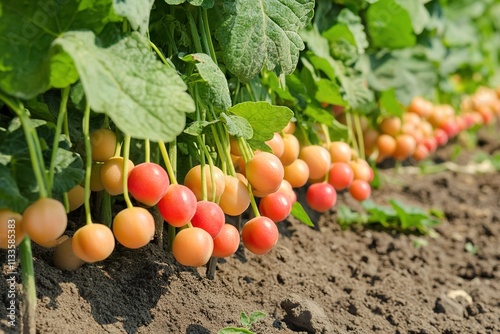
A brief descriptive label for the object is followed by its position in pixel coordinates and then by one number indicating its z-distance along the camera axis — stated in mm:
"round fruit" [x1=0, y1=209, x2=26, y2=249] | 2670
